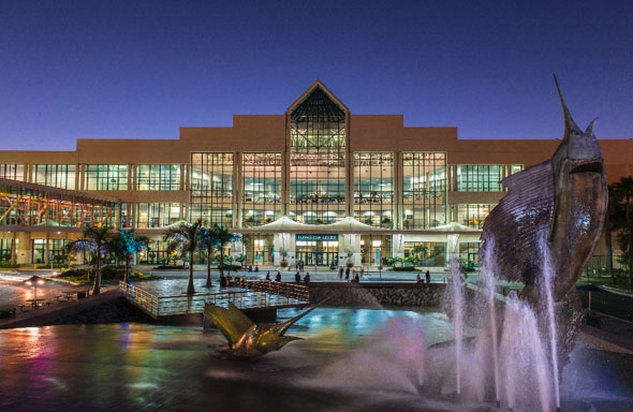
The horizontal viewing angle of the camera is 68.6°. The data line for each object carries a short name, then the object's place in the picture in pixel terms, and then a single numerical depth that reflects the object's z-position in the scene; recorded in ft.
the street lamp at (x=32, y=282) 108.49
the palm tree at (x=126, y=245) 102.94
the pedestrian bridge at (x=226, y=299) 72.60
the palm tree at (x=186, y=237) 101.65
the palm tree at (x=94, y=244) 96.84
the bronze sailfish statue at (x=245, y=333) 45.75
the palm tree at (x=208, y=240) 108.64
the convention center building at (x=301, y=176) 185.47
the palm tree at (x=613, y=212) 141.59
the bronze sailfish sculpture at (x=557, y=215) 24.61
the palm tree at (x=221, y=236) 115.44
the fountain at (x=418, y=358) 25.80
